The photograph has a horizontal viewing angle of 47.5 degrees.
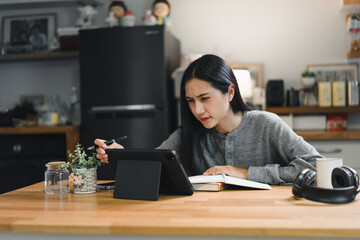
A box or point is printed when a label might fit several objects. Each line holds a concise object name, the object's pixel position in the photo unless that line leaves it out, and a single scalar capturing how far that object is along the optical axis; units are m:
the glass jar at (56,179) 1.56
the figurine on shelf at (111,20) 3.68
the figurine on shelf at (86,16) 3.84
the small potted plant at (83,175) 1.54
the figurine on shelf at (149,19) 3.64
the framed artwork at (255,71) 3.70
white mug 1.35
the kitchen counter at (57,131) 3.45
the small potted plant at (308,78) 3.53
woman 1.68
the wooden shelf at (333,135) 3.07
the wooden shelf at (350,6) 3.38
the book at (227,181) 1.50
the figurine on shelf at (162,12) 3.72
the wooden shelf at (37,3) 3.96
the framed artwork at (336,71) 3.60
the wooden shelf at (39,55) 3.82
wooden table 0.99
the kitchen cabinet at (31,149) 3.48
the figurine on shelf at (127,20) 3.67
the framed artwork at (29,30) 4.05
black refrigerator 3.40
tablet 1.36
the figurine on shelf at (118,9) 3.78
